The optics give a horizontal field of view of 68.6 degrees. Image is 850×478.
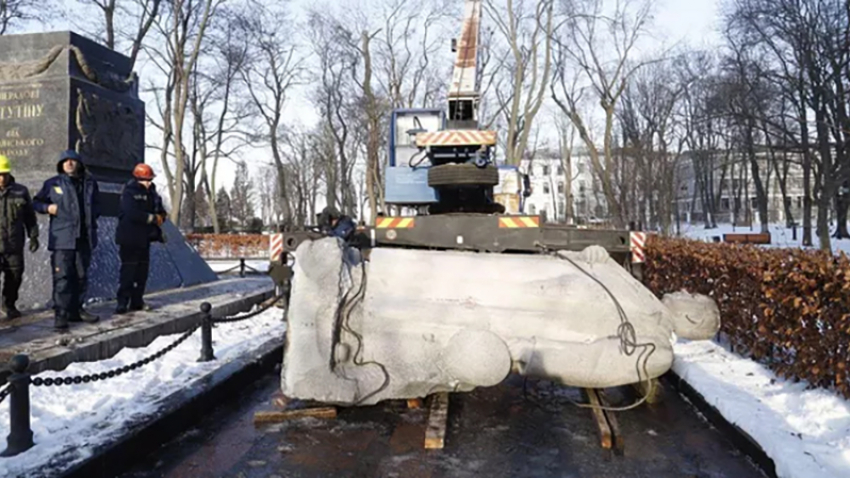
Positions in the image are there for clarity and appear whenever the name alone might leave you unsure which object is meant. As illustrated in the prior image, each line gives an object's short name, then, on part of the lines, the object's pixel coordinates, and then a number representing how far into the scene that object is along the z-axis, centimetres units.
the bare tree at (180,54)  2719
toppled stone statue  423
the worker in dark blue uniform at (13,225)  661
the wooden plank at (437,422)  418
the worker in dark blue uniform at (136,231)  730
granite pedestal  853
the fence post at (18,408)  350
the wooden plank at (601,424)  422
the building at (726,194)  4966
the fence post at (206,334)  588
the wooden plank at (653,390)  518
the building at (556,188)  7462
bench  3147
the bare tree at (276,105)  3825
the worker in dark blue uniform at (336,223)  827
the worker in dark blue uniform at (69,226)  629
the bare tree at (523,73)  2939
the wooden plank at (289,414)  469
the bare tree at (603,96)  2902
